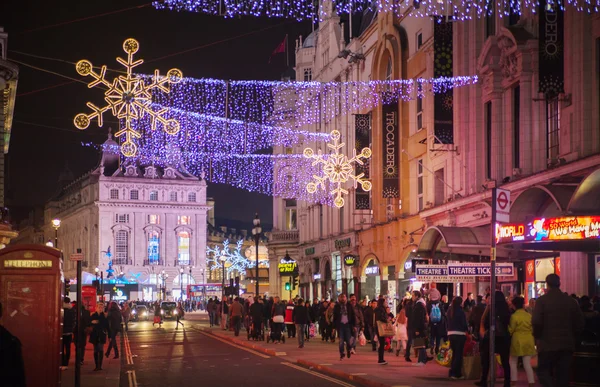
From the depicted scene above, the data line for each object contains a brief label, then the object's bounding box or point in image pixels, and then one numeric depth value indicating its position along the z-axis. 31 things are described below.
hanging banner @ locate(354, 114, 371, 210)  46.28
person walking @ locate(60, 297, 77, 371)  23.42
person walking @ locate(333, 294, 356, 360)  26.28
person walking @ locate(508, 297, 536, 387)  16.75
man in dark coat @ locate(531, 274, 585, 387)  12.91
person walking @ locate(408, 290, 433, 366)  23.23
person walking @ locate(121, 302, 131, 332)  57.01
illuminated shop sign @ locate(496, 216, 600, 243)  21.31
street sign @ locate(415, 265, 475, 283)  24.77
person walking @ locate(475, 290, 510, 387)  17.31
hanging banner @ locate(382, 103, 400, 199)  42.38
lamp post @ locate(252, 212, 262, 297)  47.80
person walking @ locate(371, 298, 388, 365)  23.67
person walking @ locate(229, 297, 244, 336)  43.29
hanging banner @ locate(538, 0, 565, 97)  25.89
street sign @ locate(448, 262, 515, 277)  22.97
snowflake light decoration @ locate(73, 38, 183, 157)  19.22
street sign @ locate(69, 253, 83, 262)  19.21
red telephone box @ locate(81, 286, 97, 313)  47.51
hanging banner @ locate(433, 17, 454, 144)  35.47
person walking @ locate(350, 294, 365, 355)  28.47
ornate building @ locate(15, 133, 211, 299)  139.00
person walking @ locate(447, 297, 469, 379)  19.42
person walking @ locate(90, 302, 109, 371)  24.11
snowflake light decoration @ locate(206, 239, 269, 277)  123.01
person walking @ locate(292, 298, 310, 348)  31.31
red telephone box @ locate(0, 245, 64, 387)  15.34
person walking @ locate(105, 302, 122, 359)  27.98
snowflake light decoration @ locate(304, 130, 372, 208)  38.25
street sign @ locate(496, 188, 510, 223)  15.98
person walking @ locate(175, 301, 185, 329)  58.89
